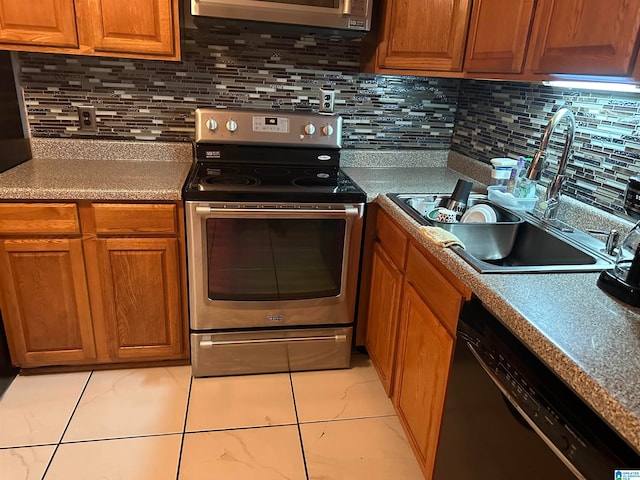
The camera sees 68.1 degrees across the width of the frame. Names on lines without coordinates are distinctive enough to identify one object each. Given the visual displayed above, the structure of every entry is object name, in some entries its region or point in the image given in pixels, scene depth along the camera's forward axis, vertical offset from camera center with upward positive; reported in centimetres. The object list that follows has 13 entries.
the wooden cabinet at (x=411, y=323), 140 -81
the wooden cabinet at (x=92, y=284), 183 -86
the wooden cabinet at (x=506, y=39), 117 +14
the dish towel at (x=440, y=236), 138 -44
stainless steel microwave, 181 +22
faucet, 142 -23
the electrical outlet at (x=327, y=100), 236 -12
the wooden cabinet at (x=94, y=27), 178 +12
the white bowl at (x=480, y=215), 172 -45
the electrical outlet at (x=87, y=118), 221 -26
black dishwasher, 79 -62
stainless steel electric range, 187 -66
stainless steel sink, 134 -47
